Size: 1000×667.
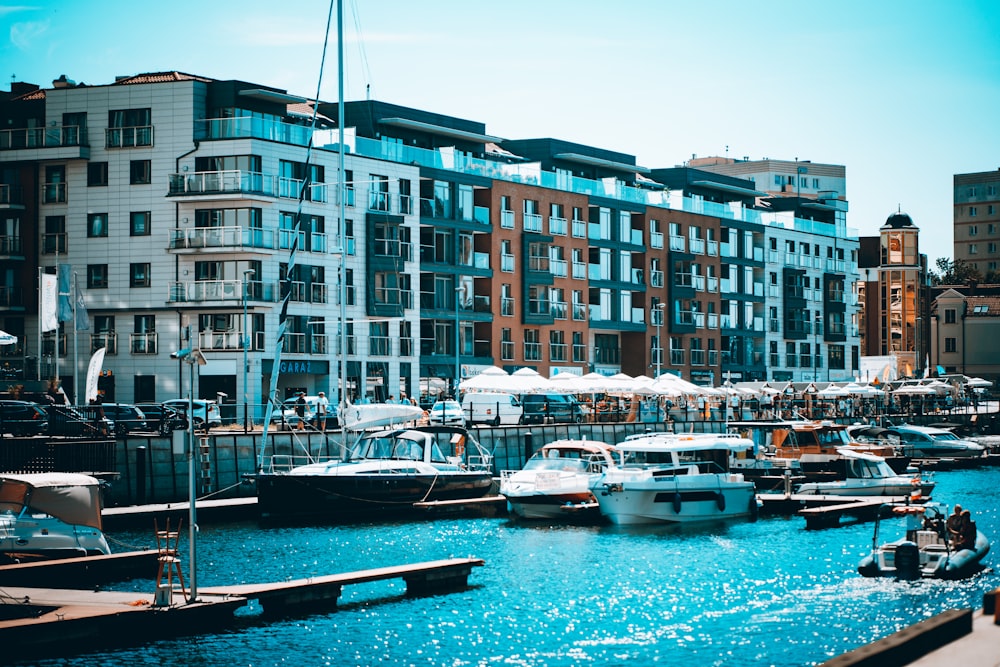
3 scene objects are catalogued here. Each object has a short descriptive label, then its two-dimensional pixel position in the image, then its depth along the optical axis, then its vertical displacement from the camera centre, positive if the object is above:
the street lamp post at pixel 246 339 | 75.44 +1.12
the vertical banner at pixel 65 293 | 66.25 +3.16
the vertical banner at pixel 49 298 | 64.94 +2.89
